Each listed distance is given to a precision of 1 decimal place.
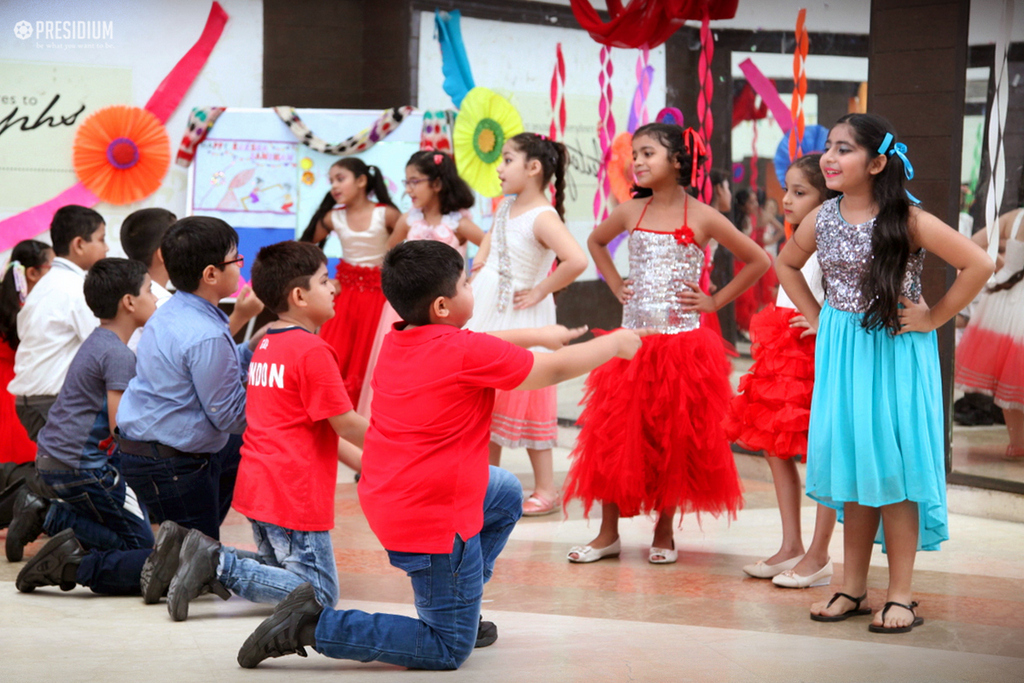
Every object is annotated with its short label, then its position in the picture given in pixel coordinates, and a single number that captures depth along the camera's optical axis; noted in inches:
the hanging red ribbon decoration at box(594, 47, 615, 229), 240.2
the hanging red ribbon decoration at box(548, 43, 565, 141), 243.9
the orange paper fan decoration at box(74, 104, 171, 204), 255.3
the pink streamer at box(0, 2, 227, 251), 252.2
